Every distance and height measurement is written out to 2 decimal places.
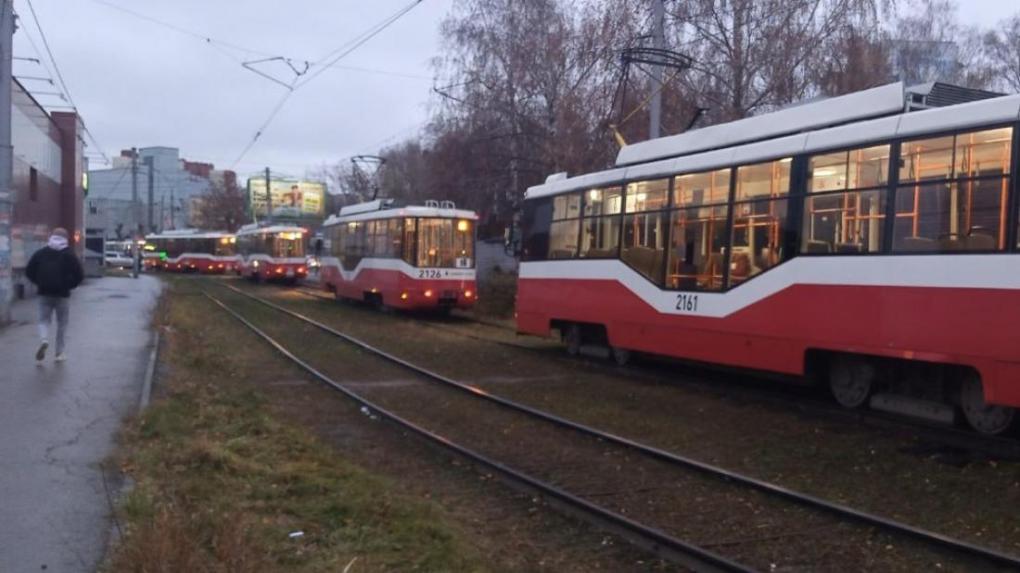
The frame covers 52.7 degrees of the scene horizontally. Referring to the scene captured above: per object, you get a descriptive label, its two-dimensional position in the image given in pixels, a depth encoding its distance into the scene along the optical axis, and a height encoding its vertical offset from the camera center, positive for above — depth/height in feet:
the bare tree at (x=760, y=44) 76.64 +16.94
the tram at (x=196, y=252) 233.96 -1.39
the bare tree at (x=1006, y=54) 140.56 +31.92
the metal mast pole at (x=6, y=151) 62.23 +5.34
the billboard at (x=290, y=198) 294.25 +14.90
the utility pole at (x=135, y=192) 171.32 +9.17
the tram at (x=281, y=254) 161.99 -0.78
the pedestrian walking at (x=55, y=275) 44.04 -1.50
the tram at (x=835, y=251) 30.40 +0.71
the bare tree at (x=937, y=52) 120.78 +29.11
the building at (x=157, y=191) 314.35 +20.43
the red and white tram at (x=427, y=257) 86.22 -0.14
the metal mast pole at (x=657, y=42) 65.72 +14.51
